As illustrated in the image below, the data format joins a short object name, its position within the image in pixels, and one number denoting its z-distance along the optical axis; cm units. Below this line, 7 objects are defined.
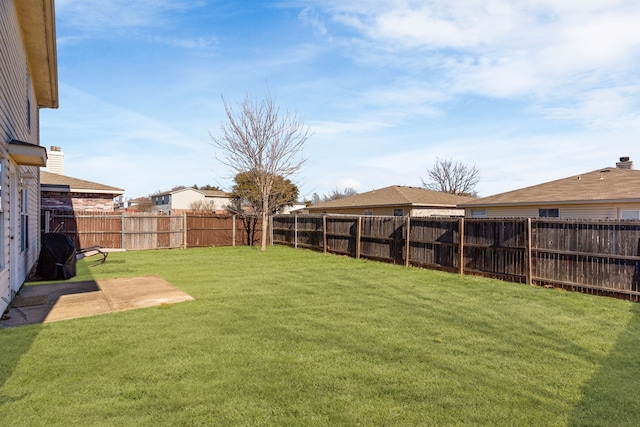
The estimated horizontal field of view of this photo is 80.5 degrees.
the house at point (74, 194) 1597
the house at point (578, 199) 1373
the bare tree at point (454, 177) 4466
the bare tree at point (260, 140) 1839
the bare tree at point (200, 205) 4586
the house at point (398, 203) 2356
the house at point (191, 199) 4694
